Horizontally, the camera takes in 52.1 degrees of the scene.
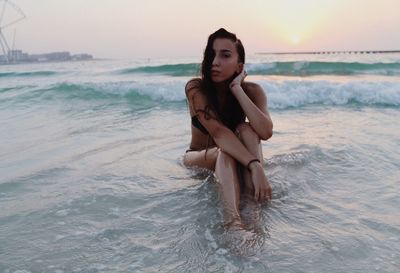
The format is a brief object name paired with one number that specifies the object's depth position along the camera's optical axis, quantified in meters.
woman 2.82
